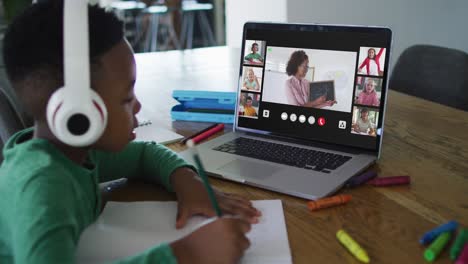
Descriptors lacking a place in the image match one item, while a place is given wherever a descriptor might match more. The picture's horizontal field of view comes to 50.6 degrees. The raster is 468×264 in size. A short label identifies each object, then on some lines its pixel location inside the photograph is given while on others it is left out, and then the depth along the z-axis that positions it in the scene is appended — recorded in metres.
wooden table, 0.68
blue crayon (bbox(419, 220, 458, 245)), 0.68
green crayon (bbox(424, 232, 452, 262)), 0.64
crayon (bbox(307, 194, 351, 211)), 0.78
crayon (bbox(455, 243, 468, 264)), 0.61
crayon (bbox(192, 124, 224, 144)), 1.13
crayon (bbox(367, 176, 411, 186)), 0.86
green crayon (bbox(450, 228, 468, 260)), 0.64
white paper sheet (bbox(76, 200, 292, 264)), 0.68
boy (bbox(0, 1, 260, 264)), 0.59
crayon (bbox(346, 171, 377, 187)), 0.86
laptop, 0.93
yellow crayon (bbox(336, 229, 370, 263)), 0.64
